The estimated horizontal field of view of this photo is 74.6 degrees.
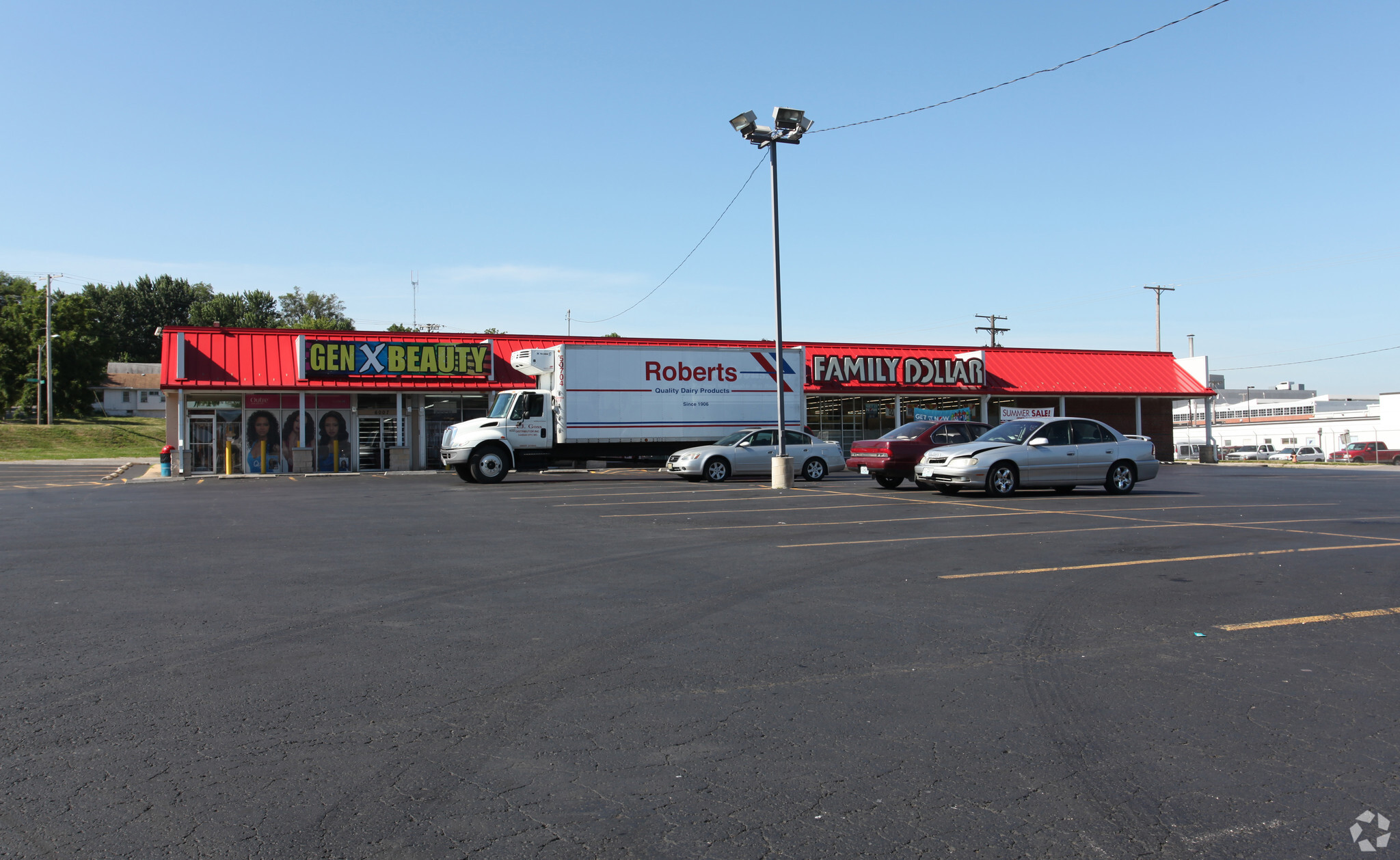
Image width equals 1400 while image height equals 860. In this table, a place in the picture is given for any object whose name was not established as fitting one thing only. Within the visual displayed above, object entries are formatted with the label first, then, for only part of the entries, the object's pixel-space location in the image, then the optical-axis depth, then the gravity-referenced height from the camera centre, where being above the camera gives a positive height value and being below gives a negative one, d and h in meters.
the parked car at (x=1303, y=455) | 49.34 -0.86
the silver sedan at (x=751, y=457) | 23.58 -0.29
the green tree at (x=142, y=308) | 92.06 +14.74
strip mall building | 31.12 +2.19
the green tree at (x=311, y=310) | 94.50 +15.14
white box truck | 24.59 +1.18
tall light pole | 20.77 +7.17
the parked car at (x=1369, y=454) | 44.91 -0.75
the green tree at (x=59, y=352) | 65.56 +7.43
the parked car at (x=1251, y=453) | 54.19 -0.81
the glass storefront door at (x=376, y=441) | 32.97 +0.34
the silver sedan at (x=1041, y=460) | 17.14 -0.33
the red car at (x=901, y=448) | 19.69 -0.08
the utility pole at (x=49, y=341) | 58.28 +7.45
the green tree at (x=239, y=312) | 87.00 +13.68
